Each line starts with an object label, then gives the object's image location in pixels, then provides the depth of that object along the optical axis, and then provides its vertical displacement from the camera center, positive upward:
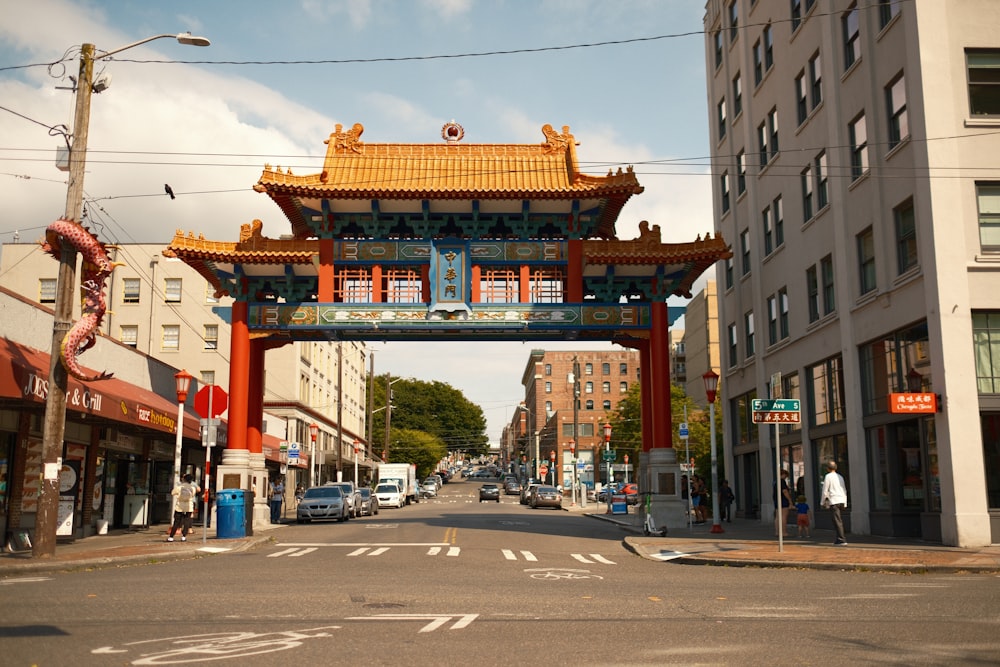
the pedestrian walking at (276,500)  35.88 -0.68
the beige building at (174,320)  57.66 +10.24
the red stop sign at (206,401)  31.51 +2.80
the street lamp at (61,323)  18.34 +3.25
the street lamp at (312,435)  52.23 +2.66
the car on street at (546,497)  58.08 -0.94
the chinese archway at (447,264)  31.19 +7.41
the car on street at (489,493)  72.56 -0.86
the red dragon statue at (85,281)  19.23 +4.55
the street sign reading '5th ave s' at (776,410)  19.77 +1.52
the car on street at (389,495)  56.28 -0.78
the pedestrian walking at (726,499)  33.38 -0.62
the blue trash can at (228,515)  24.61 -0.86
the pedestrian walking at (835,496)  20.92 -0.32
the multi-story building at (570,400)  110.50 +10.48
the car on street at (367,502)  43.41 -0.96
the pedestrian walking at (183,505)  23.72 -0.57
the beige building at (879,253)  20.64 +6.12
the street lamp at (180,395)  24.42 +2.36
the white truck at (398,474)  64.19 +0.56
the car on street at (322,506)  36.56 -0.93
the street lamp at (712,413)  27.05 +1.98
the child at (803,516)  24.12 -0.88
